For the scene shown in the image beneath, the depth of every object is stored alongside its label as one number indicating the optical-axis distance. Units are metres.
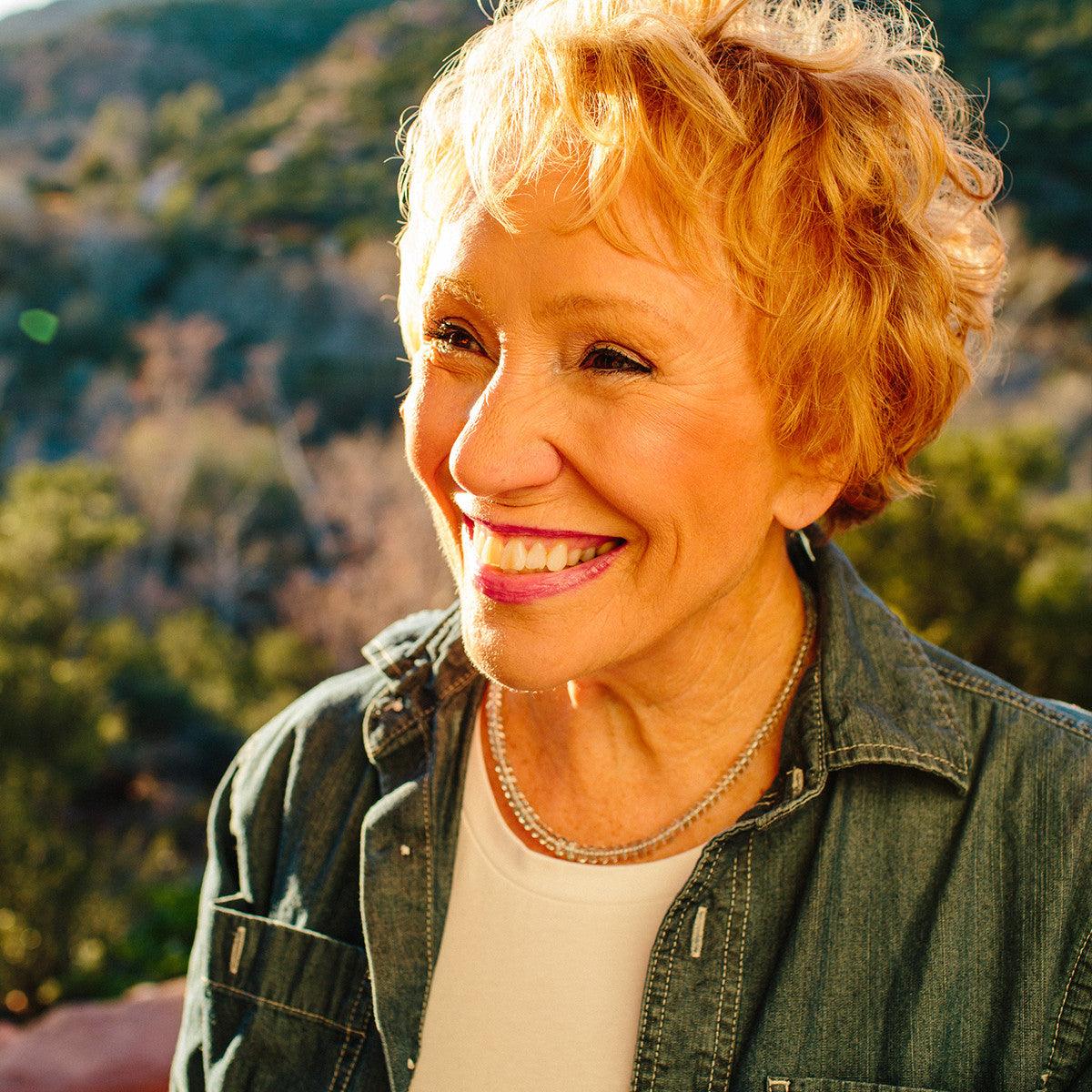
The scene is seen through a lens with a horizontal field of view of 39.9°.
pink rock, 1.26
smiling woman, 0.51
